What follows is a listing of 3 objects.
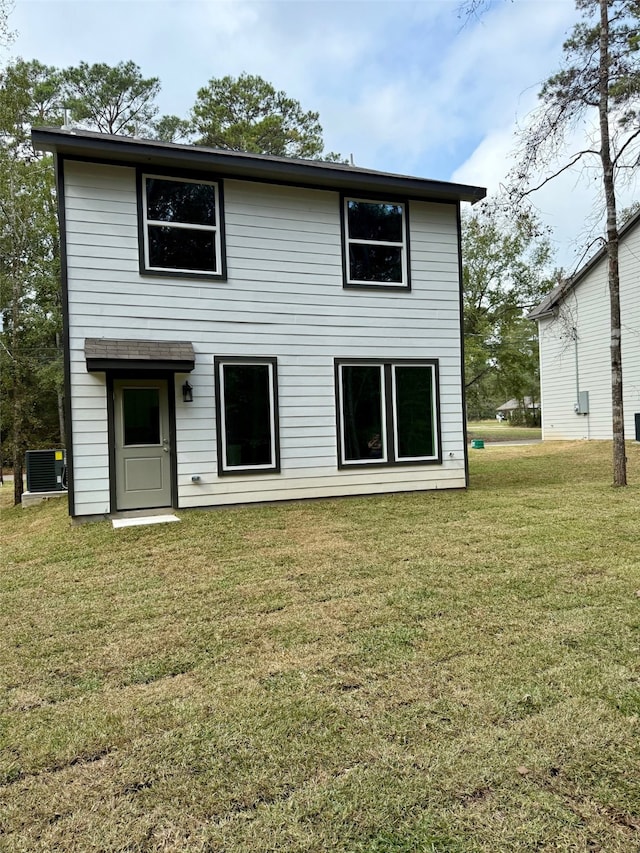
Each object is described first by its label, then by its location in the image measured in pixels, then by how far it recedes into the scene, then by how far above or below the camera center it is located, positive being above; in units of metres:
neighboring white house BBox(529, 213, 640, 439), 14.37 +2.36
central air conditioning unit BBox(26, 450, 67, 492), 9.84 -0.50
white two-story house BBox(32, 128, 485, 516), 6.42 +1.57
